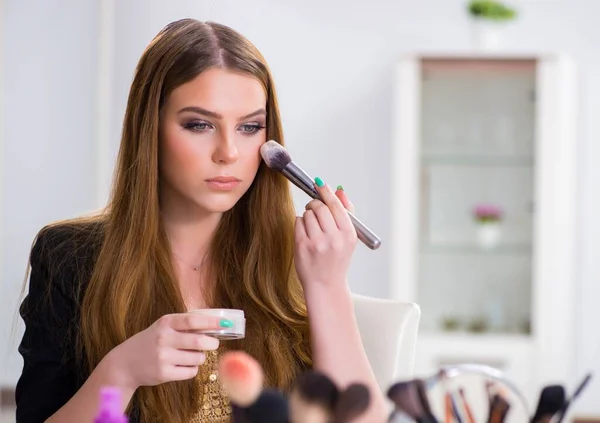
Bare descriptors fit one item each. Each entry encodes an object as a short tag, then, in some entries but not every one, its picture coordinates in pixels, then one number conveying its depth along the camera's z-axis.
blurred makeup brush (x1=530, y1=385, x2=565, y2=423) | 1.35
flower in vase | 4.38
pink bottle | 1.35
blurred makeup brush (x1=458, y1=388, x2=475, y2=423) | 1.42
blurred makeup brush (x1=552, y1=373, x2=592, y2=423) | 1.35
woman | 1.91
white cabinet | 4.22
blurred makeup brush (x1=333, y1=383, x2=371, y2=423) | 1.30
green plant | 4.38
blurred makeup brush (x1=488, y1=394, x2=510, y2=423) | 1.38
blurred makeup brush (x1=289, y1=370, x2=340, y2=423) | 1.30
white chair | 2.04
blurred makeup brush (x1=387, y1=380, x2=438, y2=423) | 1.35
